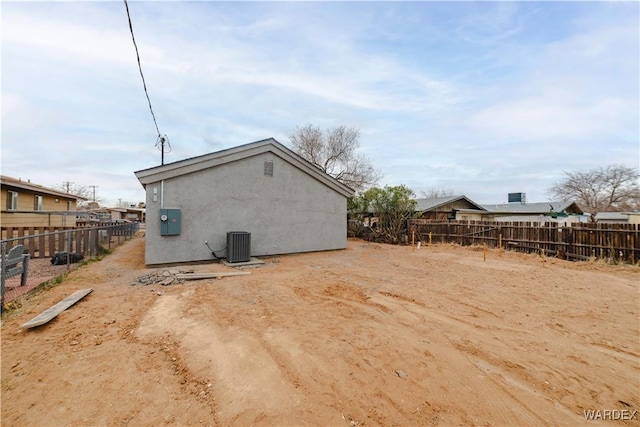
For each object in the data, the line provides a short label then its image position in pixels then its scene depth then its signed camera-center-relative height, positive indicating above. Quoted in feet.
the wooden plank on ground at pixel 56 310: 12.28 -4.72
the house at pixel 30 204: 42.34 +3.10
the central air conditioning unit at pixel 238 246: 28.48 -2.80
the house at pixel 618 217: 65.71 +1.02
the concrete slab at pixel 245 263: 27.86 -4.58
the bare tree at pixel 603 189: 88.94 +11.26
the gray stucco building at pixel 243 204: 26.66 +2.03
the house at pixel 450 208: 66.33 +3.29
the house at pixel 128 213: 126.25 +4.07
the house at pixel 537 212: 70.69 +2.54
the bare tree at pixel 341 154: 86.22 +22.06
